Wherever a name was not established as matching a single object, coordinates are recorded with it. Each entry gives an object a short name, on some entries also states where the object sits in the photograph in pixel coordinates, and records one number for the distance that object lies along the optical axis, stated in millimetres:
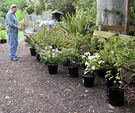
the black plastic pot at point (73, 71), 3918
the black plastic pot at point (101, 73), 3768
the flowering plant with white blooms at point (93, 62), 3119
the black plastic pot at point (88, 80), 3252
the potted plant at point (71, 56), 3904
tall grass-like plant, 5252
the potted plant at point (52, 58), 4032
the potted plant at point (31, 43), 6250
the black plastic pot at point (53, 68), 4192
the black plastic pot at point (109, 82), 3244
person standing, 5457
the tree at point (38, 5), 9773
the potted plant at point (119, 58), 2371
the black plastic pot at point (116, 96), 2537
